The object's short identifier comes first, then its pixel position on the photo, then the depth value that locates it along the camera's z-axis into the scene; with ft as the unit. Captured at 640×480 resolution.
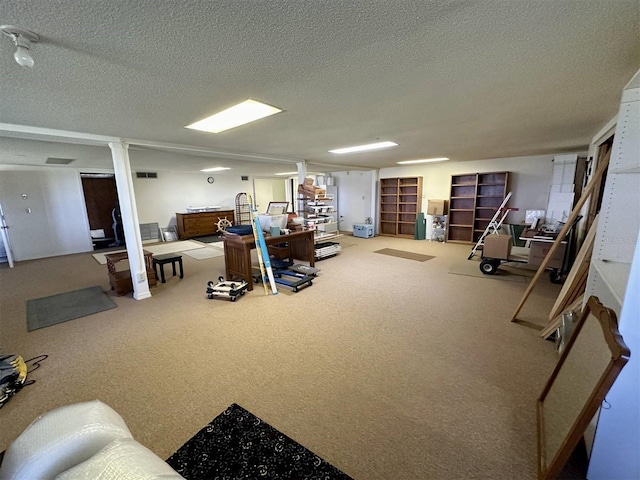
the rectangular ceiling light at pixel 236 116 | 7.68
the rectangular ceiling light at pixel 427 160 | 21.40
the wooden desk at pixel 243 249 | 13.62
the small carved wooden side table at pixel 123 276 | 13.25
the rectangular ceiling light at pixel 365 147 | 14.12
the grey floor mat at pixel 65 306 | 10.62
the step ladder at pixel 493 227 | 18.10
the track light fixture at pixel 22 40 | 3.90
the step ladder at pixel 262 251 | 13.02
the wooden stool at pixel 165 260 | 14.79
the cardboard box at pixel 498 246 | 14.69
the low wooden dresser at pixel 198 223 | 28.43
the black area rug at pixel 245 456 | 4.72
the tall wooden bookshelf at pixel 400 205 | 26.88
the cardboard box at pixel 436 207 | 23.93
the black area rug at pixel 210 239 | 27.94
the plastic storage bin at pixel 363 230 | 28.09
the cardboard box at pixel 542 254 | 13.82
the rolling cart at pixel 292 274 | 13.45
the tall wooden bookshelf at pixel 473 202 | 22.24
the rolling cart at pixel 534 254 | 13.71
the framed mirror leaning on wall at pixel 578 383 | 3.68
